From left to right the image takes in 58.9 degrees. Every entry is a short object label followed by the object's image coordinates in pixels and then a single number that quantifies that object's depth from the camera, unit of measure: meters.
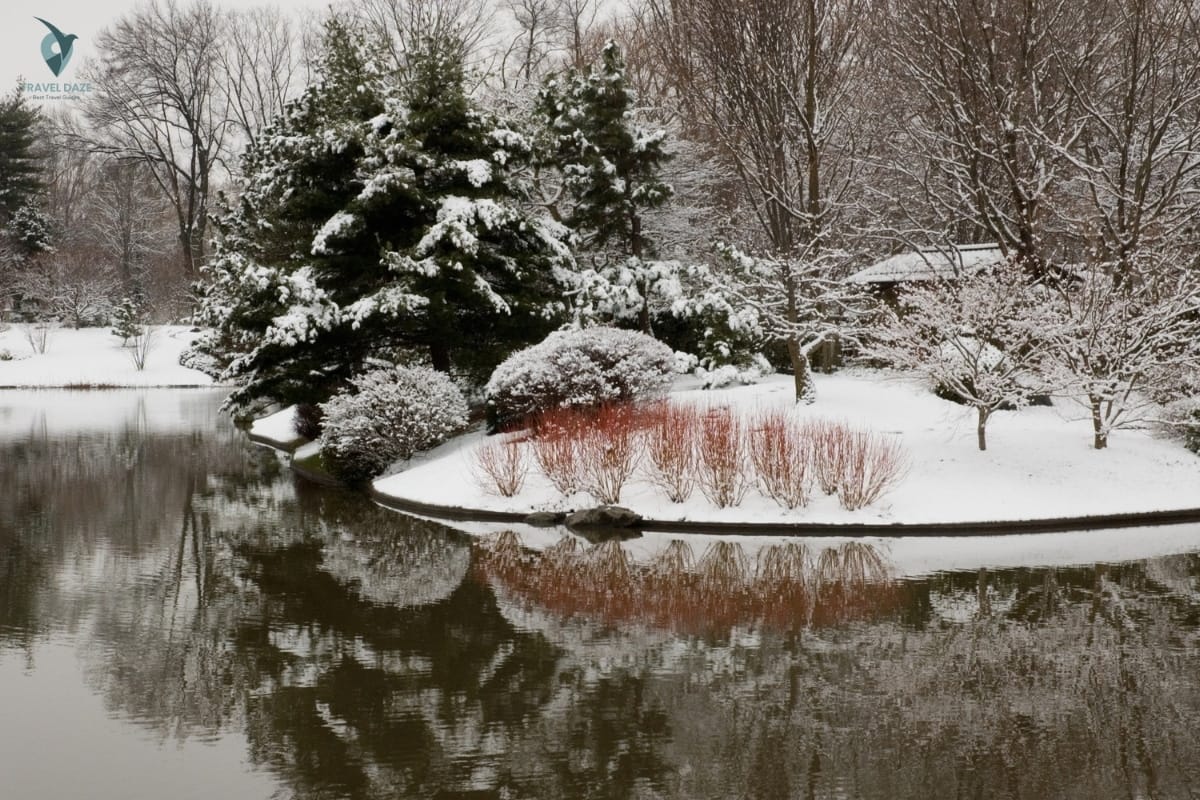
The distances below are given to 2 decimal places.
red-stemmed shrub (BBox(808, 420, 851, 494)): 14.20
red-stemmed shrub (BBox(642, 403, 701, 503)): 14.83
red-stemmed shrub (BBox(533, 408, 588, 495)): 15.37
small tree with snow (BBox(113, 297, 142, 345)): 52.44
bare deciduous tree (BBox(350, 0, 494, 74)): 39.56
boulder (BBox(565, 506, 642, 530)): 14.62
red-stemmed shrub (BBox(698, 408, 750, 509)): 14.55
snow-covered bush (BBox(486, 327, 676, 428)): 17.97
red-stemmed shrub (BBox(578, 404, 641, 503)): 15.10
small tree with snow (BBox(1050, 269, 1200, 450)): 15.81
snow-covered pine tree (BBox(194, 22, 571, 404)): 20.20
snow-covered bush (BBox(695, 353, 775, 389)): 22.33
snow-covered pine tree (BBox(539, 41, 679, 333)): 24.66
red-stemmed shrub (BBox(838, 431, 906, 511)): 14.15
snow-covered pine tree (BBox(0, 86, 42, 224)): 59.44
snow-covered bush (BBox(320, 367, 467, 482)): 18.45
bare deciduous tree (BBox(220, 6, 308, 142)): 55.09
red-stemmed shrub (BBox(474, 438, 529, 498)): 15.91
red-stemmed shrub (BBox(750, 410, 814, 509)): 14.33
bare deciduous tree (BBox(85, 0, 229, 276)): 54.50
